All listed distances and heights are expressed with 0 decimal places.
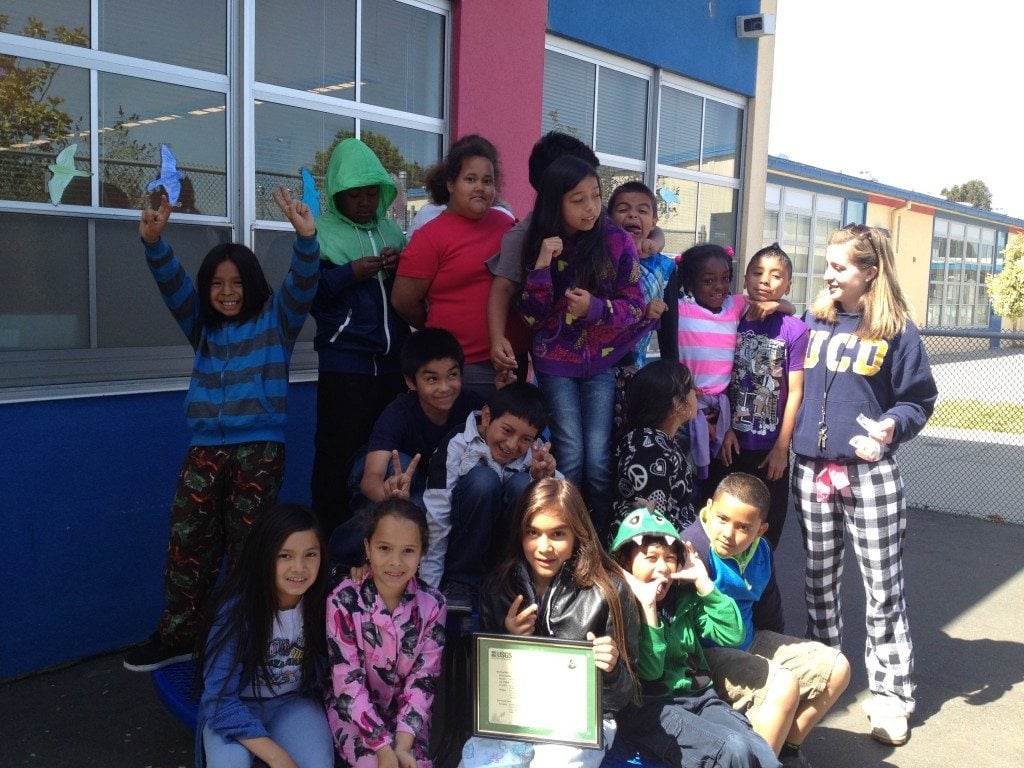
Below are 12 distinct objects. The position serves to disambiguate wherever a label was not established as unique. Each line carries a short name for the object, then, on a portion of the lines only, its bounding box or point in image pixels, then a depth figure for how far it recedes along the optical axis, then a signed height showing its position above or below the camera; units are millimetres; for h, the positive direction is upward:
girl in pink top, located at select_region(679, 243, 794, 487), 3641 -77
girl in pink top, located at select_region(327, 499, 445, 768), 2521 -980
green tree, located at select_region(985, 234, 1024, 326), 25109 +945
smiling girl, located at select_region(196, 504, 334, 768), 2434 -1026
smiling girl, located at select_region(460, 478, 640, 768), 2584 -846
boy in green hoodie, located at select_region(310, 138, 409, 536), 3443 -104
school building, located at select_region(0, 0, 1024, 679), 3416 +462
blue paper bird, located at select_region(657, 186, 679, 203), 5492 +687
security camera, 6809 +2148
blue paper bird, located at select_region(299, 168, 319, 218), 4055 +462
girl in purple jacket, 3172 -28
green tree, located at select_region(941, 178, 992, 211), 67812 +9395
